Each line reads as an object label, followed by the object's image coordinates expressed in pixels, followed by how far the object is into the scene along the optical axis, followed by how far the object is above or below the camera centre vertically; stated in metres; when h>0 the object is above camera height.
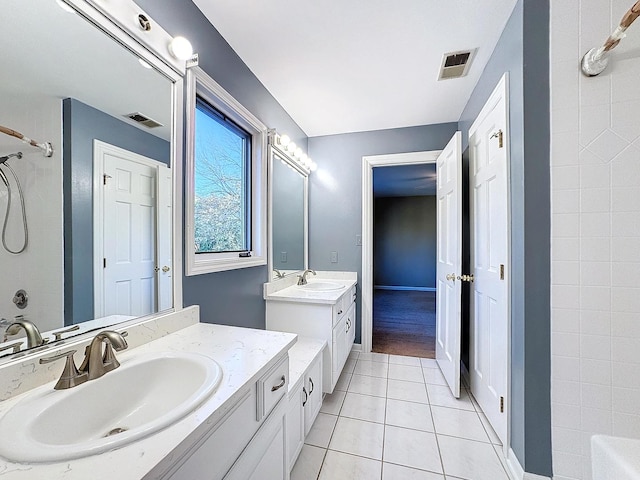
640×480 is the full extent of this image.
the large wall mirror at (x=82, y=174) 0.73 +0.22
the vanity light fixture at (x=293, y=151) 2.16 +0.81
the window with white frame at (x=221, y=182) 1.33 +0.36
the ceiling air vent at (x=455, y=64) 1.73 +1.21
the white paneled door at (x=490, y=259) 1.46 -0.12
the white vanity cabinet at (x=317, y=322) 1.88 -0.60
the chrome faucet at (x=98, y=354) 0.76 -0.33
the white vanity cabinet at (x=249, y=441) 0.62 -0.57
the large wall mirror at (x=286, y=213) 2.18 +0.25
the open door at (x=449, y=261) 1.97 -0.18
